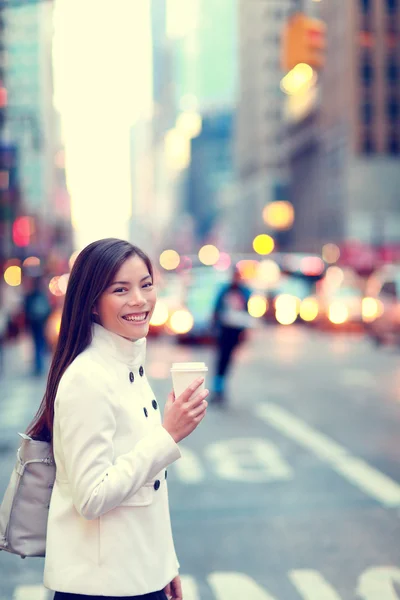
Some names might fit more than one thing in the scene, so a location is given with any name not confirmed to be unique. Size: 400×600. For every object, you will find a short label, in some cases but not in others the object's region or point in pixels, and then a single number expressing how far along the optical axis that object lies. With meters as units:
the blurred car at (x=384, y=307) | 25.08
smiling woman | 2.85
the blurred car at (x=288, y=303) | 38.44
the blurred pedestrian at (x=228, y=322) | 14.89
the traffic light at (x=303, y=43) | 14.48
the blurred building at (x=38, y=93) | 119.62
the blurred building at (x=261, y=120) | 146.38
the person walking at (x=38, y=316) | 19.97
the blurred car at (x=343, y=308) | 31.94
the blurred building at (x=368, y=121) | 85.62
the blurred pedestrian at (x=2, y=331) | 20.47
